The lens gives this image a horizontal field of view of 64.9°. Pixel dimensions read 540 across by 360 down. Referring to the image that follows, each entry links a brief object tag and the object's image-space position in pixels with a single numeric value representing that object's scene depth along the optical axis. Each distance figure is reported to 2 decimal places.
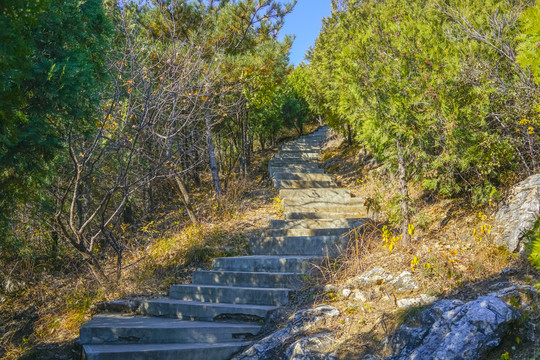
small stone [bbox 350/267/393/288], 4.61
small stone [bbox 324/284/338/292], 4.79
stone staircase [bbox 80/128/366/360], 4.61
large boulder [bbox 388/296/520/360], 3.20
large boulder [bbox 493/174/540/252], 4.48
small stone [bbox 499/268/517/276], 4.08
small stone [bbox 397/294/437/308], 4.10
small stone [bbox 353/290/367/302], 4.51
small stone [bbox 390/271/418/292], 4.39
